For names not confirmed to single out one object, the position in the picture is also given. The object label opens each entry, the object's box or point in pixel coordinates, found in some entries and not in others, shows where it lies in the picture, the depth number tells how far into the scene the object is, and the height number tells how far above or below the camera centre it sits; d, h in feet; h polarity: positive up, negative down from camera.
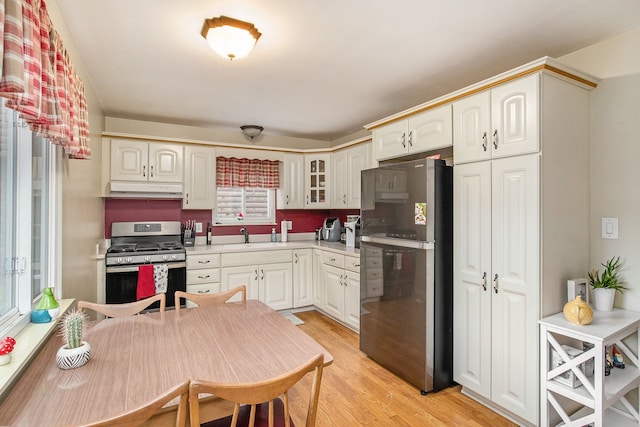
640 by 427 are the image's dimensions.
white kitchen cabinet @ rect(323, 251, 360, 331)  11.57 -2.66
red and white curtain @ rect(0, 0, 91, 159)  3.04 +1.56
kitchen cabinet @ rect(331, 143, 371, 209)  13.14 +1.63
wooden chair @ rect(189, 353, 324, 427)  3.25 -1.79
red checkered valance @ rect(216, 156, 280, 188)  14.49 +1.82
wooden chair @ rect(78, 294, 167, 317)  6.52 -1.86
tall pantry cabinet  6.46 -0.11
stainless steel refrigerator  7.86 -1.40
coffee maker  15.13 -0.76
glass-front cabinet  15.23 +1.53
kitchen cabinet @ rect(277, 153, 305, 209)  15.14 +1.43
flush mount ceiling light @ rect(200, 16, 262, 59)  6.43 +3.47
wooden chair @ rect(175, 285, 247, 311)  7.33 -1.83
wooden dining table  3.43 -1.93
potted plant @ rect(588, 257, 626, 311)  6.65 -1.42
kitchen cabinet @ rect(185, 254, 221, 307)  12.03 -2.16
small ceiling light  13.99 +3.49
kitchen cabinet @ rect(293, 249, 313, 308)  13.88 -2.63
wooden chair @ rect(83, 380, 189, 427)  2.89 -1.76
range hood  11.93 +0.87
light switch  6.93 -0.28
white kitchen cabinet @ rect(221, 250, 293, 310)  12.68 -2.36
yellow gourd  6.05 -1.77
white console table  5.65 -2.88
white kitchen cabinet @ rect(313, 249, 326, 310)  13.53 -2.72
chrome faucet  14.90 -0.85
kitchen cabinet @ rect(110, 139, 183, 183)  12.05 +1.93
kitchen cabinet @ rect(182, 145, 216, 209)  13.21 +1.44
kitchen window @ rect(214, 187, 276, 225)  14.92 +0.37
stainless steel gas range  10.78 -1.38
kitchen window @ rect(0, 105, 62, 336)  5.12 -0.08
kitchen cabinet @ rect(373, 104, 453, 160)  8.20 +2.12
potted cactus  4.24 -1.73
